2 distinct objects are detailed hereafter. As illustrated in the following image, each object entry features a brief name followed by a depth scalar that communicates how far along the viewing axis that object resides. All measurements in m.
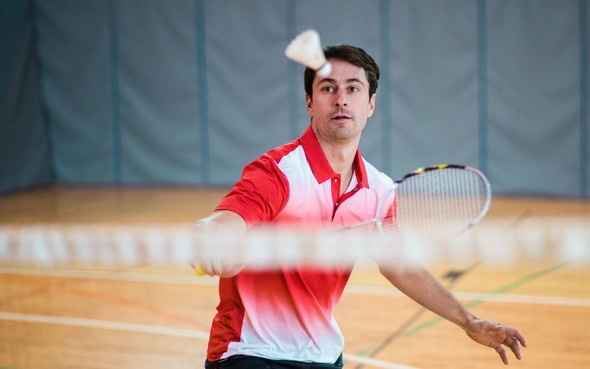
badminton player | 5.47
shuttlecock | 4.41
